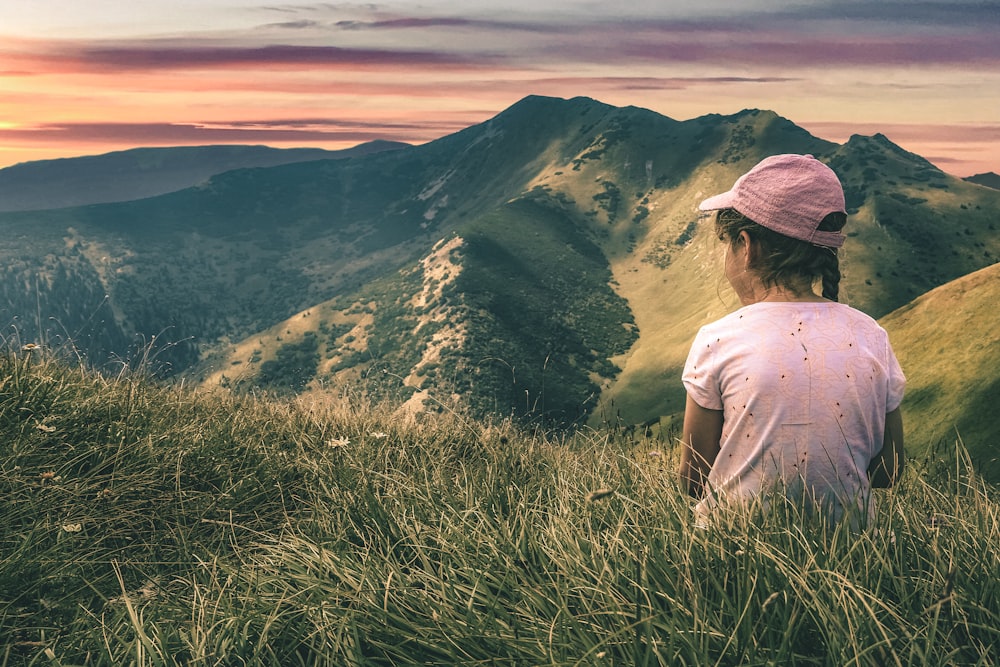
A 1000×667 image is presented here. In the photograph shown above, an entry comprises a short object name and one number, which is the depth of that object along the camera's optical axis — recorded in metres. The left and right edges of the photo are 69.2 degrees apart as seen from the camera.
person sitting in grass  2.55
